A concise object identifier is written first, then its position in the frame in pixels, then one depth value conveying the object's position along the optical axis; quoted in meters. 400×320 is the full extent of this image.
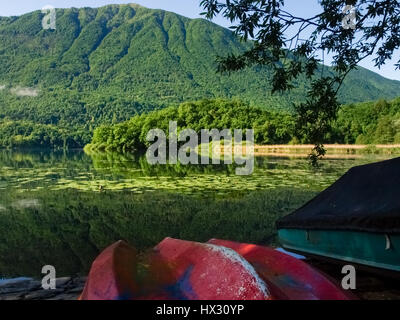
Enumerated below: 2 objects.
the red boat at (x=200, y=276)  2.42
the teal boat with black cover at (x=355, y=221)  4.20
